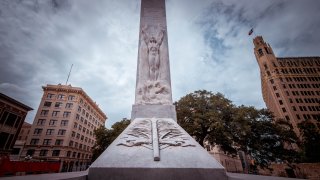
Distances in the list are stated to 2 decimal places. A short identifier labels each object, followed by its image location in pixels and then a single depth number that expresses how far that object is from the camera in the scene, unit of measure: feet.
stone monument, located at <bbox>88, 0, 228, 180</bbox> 8.62
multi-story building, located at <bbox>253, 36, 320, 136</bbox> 166.71
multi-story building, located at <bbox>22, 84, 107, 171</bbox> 120.06
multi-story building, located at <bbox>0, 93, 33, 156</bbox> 73.58
